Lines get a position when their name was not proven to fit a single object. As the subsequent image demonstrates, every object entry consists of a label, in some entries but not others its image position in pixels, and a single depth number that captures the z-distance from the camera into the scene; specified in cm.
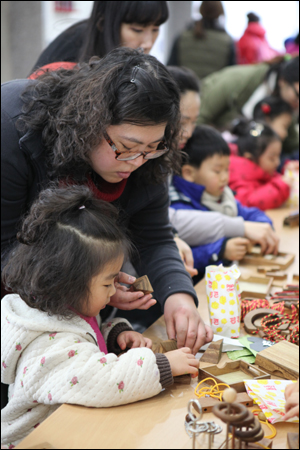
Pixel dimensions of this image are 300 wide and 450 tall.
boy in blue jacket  199
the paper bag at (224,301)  122
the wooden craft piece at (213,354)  107
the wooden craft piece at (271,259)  177
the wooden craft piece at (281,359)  97
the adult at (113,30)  159
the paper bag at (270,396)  87
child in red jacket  257
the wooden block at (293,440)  78
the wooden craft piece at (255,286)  148
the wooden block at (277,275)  166
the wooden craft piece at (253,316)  122
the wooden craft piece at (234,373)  99
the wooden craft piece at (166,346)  109
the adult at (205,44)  362
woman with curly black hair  105
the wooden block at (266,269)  172
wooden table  80
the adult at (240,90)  331
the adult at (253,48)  378
